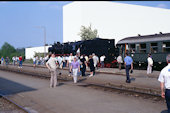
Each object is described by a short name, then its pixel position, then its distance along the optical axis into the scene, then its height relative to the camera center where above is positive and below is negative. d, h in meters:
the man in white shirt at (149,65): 17.60 -0.28
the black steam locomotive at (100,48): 27.53 +1.78
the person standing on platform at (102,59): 25.75 +0.33
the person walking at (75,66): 14.71 -0.29
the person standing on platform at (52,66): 13.03 -0.25
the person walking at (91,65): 18.12 -0.28
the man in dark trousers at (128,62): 13.46 -0.05
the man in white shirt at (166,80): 5.39 -0.46
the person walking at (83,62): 18.14 -0.02
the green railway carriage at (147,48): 20.00 +1.39
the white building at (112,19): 53.22 +11.08
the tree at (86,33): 46.85 +6.33
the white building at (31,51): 71.66 +4.05
